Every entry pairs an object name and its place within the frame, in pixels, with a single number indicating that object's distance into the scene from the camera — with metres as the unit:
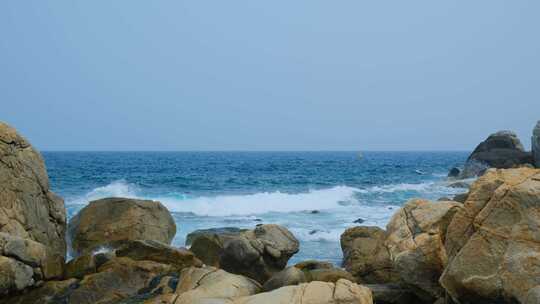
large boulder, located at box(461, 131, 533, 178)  42.56
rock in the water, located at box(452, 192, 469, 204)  15.89
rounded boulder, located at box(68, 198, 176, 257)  14.90
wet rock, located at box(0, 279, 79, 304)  10.27
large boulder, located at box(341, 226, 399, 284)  12.03
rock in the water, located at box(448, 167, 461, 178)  52.69
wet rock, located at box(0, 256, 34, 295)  10.11
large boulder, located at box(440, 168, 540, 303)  7.77
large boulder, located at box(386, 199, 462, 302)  9.65
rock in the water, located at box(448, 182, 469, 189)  41.08
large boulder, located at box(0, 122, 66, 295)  10.45
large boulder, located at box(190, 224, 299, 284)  12.77
